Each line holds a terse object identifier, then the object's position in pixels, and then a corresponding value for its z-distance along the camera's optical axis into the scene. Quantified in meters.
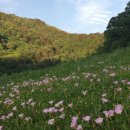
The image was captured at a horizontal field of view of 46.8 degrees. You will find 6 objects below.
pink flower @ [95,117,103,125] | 2.36
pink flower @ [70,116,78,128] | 2.40
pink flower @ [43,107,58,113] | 2.89
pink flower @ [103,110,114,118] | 2.44
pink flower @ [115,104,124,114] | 2.39
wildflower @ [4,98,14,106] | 3.81
